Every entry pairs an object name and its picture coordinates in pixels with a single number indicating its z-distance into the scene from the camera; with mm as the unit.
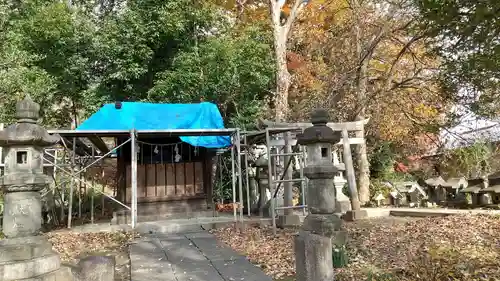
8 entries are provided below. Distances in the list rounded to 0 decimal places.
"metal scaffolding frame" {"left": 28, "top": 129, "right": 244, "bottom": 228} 9328
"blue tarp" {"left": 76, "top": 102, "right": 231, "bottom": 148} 10727
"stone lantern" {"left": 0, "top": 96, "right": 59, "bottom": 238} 5199
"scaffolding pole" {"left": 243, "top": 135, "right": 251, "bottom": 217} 10370
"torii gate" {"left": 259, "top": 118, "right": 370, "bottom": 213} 11014
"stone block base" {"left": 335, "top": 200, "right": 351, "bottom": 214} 12353
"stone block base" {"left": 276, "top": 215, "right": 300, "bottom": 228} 9836
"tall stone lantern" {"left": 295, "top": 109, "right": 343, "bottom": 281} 4859
